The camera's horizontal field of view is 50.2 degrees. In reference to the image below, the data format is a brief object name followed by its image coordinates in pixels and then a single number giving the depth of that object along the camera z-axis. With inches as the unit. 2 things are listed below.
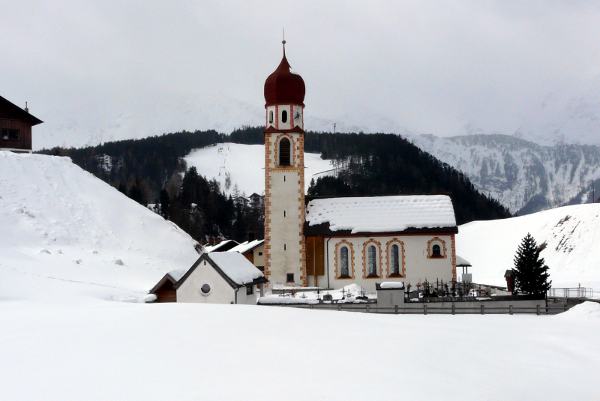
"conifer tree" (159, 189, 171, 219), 3897.6
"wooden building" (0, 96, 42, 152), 2347.4
